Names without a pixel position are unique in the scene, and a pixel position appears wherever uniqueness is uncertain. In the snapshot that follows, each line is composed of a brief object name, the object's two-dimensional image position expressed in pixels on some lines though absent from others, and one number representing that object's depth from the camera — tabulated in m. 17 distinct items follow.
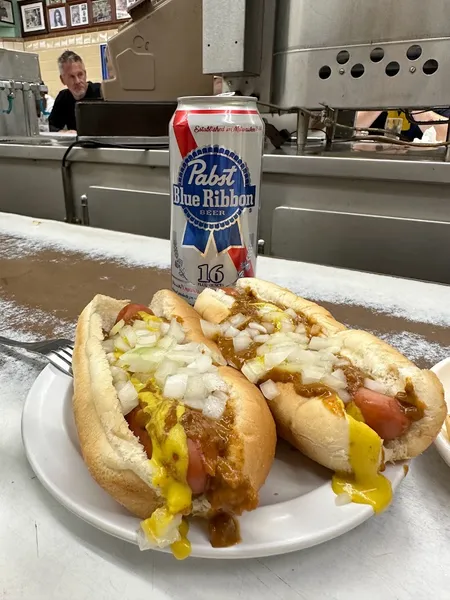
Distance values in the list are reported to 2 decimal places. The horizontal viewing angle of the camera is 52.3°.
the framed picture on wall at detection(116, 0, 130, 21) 2.08
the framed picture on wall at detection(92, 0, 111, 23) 2.12
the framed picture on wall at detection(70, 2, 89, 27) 2.21
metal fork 0.27
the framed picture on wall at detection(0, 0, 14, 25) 2.42
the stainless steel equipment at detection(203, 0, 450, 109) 0.53
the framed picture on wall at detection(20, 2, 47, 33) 2.40
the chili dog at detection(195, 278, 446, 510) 0.20
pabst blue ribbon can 0.33
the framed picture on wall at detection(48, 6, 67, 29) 2.31
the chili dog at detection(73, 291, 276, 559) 0.18
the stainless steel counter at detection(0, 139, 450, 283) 0.57
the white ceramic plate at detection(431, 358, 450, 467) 0.22
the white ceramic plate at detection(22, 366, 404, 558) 0.16
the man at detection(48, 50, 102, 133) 2.07
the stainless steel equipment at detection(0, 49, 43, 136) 1.15
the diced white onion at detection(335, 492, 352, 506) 0.18
